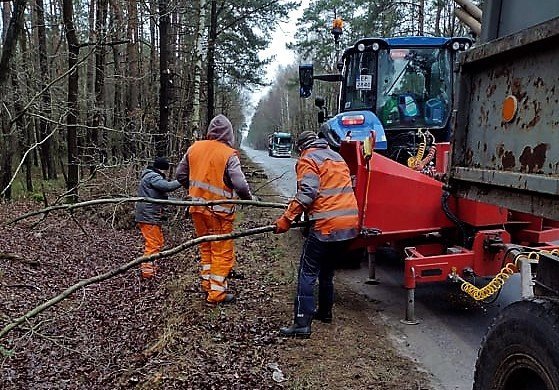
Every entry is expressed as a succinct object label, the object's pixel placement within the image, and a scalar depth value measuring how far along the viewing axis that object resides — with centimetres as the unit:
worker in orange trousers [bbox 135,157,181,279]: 782
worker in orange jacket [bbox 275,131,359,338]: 507
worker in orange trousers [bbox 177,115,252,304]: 597
